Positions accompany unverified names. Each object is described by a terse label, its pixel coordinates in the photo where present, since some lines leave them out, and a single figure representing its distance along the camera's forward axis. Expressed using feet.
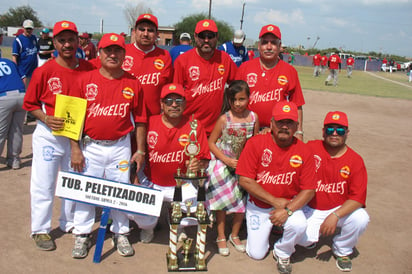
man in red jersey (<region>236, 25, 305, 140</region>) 13.93
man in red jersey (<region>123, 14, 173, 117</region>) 13.48
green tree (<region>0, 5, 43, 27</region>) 244.22
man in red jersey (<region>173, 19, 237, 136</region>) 13.94
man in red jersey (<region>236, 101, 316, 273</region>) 12.13
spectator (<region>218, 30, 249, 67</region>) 24.56
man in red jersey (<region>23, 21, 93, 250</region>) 11.76
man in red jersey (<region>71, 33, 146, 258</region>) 11.60
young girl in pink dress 13.12
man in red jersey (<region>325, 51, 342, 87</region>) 71.10
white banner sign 11.57
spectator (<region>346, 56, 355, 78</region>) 102.30
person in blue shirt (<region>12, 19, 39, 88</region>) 30.37
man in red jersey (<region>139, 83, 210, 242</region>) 12.72
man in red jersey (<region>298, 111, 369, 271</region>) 12.57
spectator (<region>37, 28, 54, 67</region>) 32.68
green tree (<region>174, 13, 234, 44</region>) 218.18
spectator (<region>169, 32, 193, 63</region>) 21.44
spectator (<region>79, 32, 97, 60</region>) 38.04
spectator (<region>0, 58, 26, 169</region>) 19.17
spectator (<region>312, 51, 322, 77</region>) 99.71
